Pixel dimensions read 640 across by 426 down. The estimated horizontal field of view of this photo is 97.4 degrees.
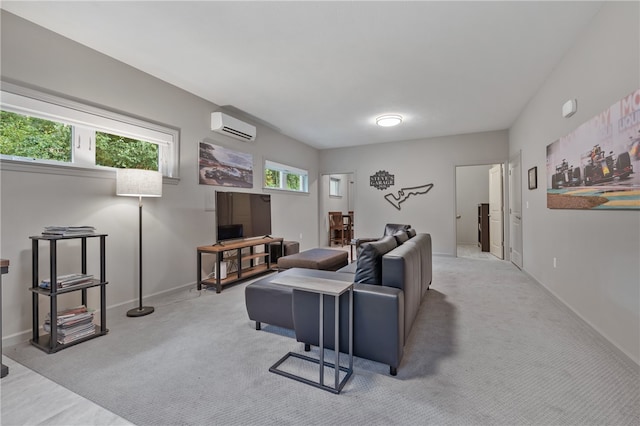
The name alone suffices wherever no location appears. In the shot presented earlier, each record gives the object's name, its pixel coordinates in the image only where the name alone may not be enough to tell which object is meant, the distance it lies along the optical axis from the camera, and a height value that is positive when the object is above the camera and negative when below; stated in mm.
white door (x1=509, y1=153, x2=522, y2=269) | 4668 +69
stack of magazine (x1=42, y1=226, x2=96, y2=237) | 2186 -97
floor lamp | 2684 +312
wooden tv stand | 3568 -578
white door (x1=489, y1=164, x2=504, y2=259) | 5742 +69
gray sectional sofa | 1751 -627
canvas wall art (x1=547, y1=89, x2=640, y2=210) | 1788 +406
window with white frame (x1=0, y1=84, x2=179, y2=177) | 2287 +821
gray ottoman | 3422 -558
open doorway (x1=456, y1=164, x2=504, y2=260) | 6750 +127
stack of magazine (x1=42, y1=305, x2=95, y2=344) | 2186 -847
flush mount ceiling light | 4645 +1611
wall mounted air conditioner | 3989 +1356
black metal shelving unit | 2094 -557
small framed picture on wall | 3734 +506
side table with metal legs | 1589 -592
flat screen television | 3832 +30
